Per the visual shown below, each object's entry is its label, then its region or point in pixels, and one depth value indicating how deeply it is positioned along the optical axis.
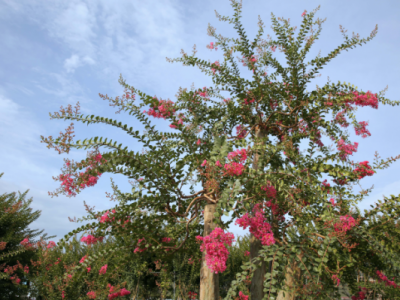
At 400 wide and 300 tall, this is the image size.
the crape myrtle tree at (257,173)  2.52
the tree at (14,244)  6.03
